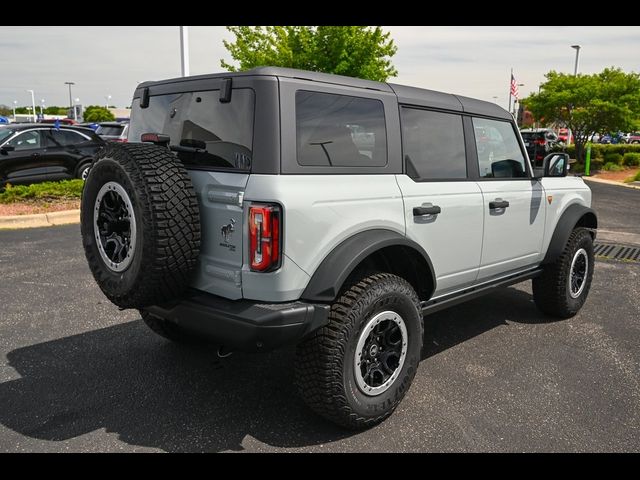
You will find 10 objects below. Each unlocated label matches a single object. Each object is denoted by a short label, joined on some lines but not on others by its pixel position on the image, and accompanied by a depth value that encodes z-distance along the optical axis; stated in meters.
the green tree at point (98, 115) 72.19
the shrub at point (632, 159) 22.27
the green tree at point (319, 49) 16.88
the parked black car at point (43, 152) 11.59
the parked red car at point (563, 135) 37.95
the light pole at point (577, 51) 34.32
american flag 24.41
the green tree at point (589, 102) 21.67
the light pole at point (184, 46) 13.34
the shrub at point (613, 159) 22.86
